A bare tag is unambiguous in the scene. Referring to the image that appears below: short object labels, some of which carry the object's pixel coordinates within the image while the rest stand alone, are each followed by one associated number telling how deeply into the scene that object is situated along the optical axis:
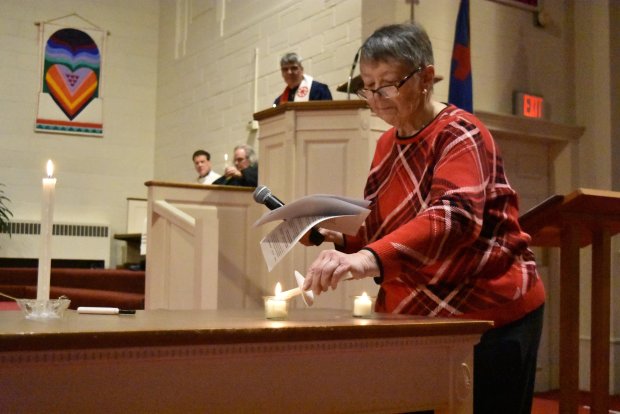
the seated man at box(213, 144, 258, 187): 5.78
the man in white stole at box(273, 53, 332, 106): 5.71
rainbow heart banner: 9.22
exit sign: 5.70
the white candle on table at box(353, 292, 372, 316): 1.48
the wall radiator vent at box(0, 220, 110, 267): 8.84
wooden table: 0.99
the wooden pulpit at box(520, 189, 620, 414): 2.21
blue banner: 5.25
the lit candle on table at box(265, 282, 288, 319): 1.37
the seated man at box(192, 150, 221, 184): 7.26
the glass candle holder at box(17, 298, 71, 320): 1.20
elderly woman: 1.46
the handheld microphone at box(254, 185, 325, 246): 1.69
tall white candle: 1.24
